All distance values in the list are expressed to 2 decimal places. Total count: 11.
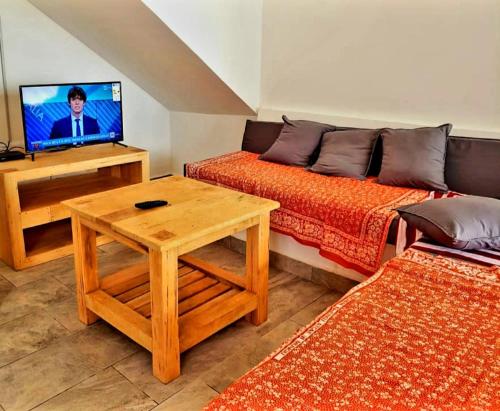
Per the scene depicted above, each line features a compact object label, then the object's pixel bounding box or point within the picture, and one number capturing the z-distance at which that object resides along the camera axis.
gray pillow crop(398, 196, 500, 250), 1.90
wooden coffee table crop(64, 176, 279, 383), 1.76
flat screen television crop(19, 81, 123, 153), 2.85
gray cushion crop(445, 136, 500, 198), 2.54
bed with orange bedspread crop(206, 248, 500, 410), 1.06
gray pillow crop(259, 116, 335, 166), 3.16
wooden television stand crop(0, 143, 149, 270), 2.67
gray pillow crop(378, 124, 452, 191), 2.61
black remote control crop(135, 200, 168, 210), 2.02
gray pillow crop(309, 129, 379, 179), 2.88
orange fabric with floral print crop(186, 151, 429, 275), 2.27
